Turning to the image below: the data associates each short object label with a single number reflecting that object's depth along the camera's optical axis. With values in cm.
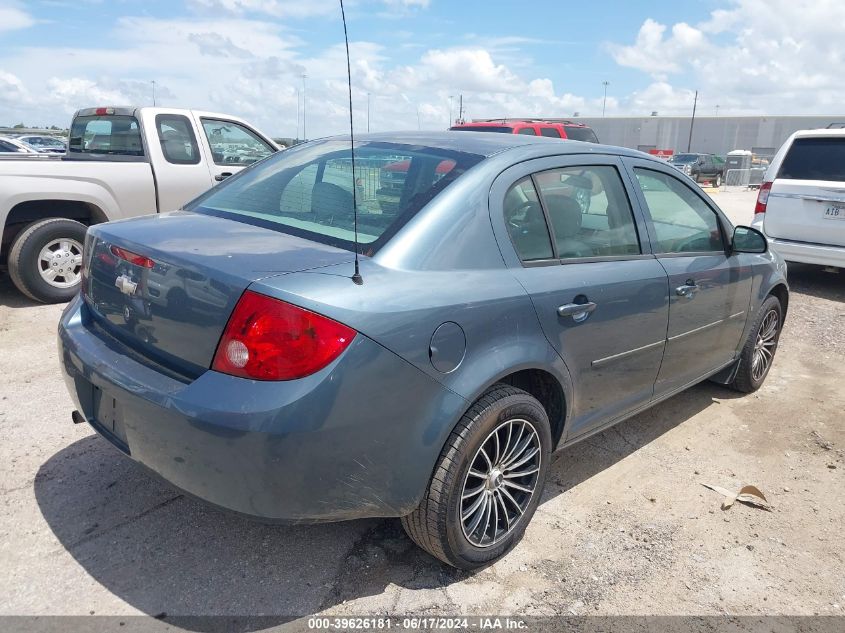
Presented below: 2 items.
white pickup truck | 612
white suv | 751
